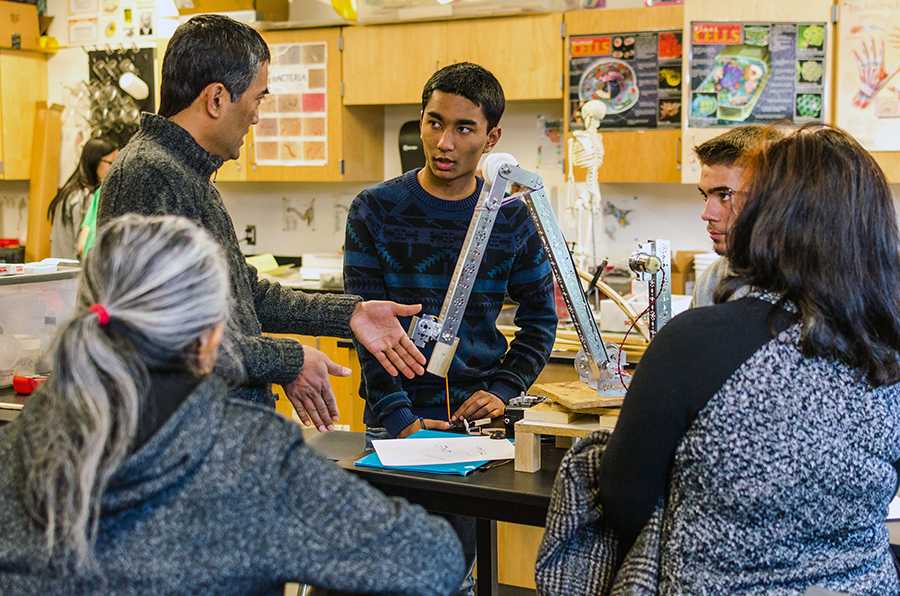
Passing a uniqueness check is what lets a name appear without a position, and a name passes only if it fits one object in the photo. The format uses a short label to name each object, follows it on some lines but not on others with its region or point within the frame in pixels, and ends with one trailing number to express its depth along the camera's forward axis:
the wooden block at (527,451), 2.07
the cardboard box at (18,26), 5.88
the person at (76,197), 5.25
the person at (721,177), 2.68
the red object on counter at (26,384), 2.86
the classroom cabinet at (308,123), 5.17
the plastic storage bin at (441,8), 4.70
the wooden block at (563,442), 2.19
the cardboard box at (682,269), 4.77
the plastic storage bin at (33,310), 2.98
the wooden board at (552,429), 2.07
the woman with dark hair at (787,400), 1.54
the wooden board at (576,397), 2.09
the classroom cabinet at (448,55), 4.72
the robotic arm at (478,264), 2.05
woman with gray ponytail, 1.22
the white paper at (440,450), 2.12
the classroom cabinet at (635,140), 4.54
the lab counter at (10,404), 2.63
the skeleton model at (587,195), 4.24
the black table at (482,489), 1.95
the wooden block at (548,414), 2.09
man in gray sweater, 2.12
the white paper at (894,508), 1.95
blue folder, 2.05
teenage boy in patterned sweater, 2.68
